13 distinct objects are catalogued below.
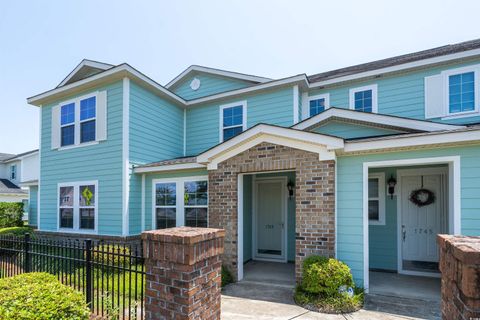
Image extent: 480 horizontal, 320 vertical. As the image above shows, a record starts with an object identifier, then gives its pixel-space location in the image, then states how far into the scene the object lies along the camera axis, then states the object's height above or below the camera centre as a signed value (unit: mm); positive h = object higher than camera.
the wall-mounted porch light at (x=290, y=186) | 8523 -407
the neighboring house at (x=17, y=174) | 24484 -277
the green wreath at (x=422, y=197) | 7184 -613
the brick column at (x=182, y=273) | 2641 -1018
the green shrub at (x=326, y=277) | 5066 -1922
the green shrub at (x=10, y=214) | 17266 -2768
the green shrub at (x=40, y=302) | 3029 -1514
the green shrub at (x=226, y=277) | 6359 -2438
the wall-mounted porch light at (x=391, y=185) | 7434 -311
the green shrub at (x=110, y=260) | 7199 -2349
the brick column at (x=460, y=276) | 1581 -660
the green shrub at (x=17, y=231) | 12321 -2724
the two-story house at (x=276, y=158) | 5742 +367
